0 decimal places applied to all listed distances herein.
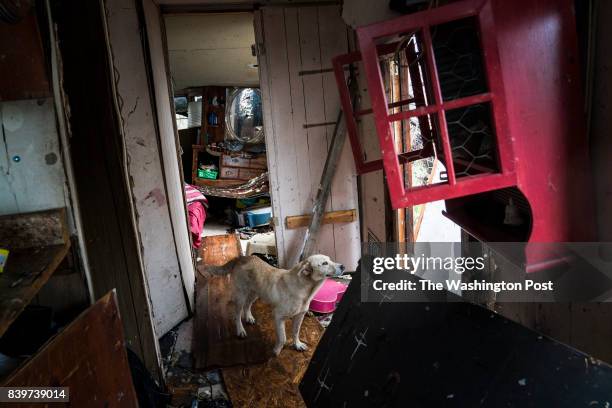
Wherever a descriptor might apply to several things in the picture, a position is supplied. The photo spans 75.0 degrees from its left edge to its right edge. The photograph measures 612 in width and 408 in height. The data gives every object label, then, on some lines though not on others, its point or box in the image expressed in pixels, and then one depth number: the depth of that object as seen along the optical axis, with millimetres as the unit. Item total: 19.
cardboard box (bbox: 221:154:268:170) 6371
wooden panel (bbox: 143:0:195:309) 2727
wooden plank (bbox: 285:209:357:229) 3393
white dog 2346
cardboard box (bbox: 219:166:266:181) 6398
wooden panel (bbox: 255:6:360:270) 3062
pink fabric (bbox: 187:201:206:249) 4477
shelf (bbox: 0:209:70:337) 961
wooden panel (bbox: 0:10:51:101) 1080
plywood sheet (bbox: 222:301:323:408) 2072
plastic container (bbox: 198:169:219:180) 6449
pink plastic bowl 2924
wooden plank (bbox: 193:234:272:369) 2449
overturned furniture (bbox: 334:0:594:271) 954
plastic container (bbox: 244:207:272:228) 5594
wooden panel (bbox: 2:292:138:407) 928
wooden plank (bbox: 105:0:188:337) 2473
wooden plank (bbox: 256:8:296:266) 3039
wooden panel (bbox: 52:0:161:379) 1428
